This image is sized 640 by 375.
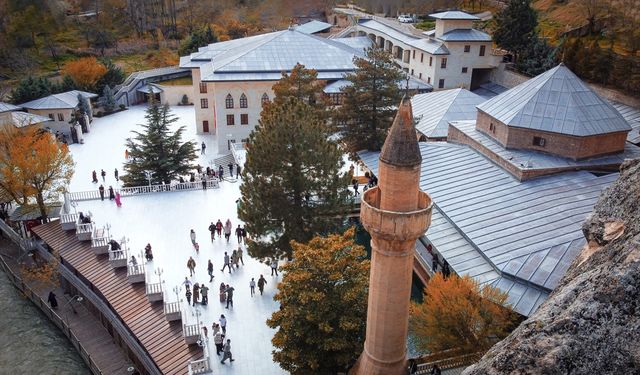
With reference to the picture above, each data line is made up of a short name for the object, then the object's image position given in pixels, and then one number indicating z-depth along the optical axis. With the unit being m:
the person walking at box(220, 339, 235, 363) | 18.70
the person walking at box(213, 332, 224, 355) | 19.11
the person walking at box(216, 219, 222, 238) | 26.90
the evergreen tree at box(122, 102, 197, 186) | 32.19
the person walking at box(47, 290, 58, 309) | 25.70
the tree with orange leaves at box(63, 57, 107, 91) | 54.53
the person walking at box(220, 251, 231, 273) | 23.97
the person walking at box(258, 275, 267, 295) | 22.53
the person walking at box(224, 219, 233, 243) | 26.83
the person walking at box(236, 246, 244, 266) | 24.72
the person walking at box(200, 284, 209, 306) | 21.73
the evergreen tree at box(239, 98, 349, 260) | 21.30
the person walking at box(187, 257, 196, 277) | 23.25
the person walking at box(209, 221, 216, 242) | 26.52
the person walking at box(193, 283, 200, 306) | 21.64
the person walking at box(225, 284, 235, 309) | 21.67
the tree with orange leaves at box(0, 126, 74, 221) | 28.05
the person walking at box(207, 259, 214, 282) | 23.28
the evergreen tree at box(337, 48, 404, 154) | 30.88
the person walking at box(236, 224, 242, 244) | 26.41
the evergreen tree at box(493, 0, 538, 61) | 46.44
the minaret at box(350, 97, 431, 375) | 13.64
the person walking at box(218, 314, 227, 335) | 19.90
